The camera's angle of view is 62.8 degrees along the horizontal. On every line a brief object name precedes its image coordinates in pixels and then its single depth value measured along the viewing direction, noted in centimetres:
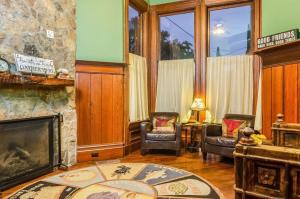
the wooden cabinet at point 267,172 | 180
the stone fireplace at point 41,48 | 334
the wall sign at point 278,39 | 400
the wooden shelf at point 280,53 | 371
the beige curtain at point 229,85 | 525
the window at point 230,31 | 541
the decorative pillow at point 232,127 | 459
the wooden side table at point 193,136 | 530
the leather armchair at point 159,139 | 490
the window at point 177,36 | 593
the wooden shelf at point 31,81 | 304
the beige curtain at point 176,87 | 580
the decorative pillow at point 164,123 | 523
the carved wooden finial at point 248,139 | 202
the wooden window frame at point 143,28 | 596
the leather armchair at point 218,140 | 431
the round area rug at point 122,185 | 291
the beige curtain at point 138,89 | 545
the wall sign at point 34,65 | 335
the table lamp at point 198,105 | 534
